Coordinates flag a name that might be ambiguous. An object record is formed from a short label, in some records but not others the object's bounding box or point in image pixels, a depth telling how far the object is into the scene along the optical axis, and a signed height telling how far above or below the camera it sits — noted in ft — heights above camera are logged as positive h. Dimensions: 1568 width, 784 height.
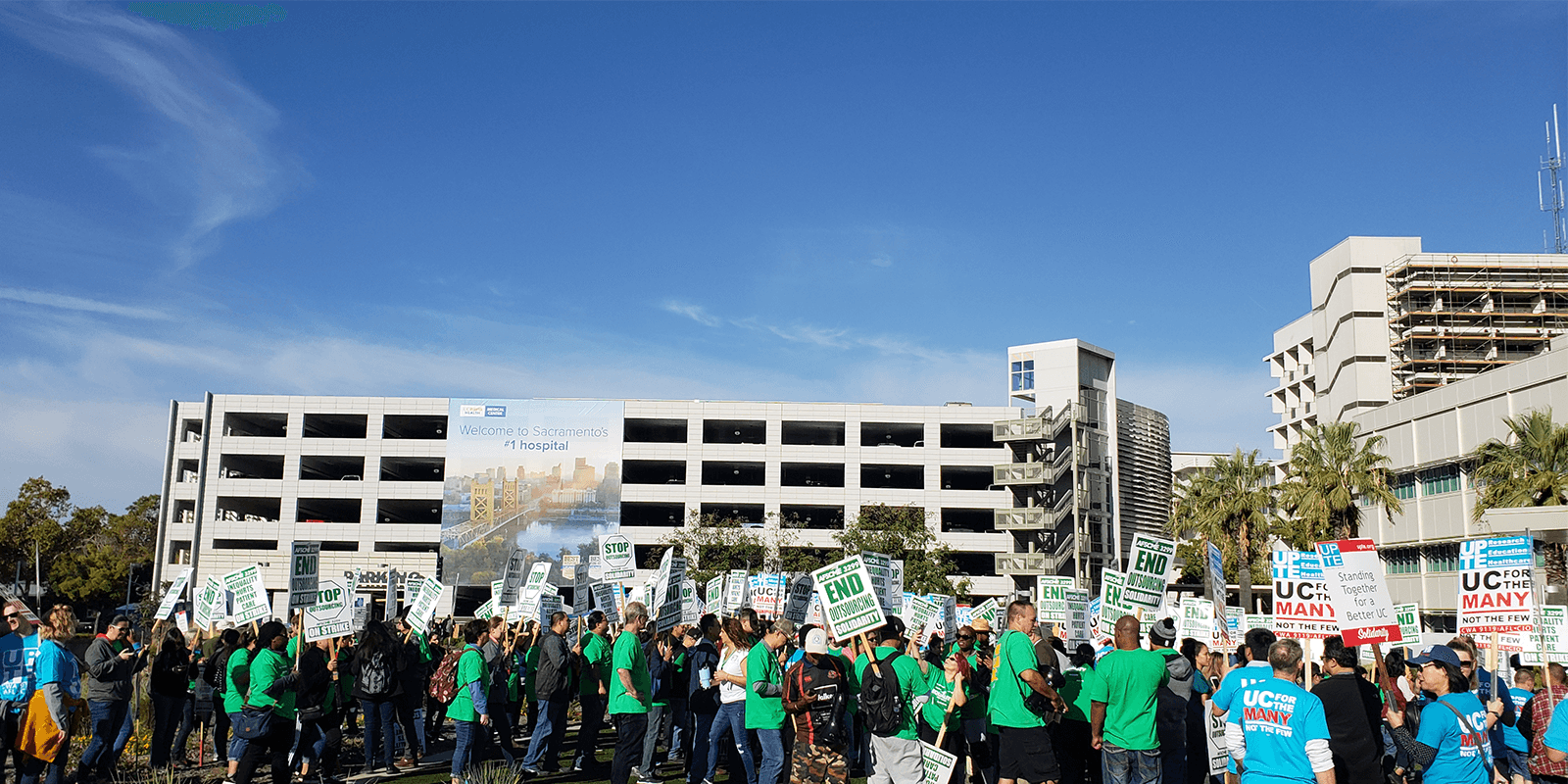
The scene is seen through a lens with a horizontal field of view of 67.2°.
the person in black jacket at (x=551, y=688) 44.04 -4.19
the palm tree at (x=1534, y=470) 120.57 +12.89
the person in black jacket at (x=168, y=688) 43.73 -4.40
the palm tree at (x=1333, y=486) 151.74 +13.24
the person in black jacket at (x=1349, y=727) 25.93 -3.01
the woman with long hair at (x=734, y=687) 38.60 -3.63
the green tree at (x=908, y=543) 202.49 +6.61
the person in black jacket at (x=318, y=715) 40.42 -4.99
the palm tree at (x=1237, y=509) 161.68 +10.69
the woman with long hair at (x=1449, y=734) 26.73 -3.24
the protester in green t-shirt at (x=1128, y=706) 31.94 -3.23
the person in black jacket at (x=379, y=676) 45.01 -3.93
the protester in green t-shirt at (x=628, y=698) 38.63 -3.96
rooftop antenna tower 284.41 +94.16
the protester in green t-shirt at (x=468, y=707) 40.34 -4.49
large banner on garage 238.07 +19.07
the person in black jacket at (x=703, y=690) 44.75 -4.23
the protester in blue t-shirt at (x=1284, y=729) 23.94 -2.89
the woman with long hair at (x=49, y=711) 32.89 -4.02
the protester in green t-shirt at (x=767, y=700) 35.29 -3.60
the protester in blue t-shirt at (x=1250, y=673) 25.98 -1.93
